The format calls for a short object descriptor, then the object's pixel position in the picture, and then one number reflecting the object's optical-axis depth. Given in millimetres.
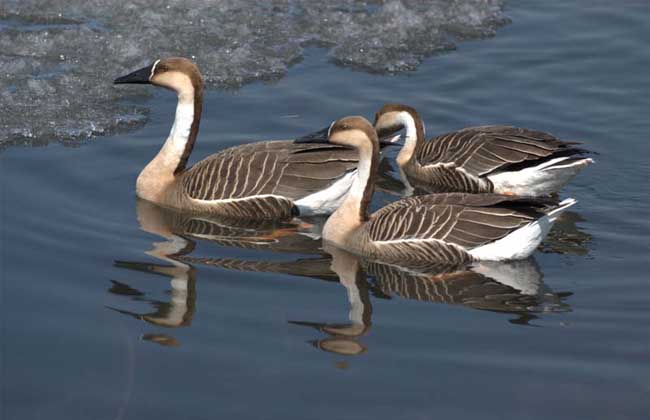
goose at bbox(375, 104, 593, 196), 10500
